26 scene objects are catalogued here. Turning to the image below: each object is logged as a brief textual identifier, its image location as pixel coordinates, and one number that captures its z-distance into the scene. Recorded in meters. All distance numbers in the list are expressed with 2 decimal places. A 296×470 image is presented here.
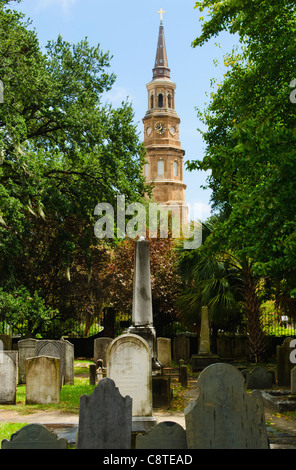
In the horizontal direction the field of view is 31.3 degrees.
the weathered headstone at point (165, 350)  17.05
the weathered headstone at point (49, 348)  12.70
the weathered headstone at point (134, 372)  8.32
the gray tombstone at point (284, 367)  13.45
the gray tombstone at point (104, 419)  4.96
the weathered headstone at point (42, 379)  10.62
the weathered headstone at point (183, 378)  13.23
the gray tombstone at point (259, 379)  12.40
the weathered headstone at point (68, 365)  13.86
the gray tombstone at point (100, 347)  16.27
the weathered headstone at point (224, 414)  4.75
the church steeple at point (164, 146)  60.19
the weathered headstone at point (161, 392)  10.34
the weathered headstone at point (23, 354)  13.62
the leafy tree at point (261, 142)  8.80
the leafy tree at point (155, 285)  23.23
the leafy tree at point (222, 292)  17.47
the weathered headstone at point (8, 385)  10.66
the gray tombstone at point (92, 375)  13.23
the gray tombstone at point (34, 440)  4.53
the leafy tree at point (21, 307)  16.75
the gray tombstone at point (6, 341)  17.25
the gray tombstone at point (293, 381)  10.90
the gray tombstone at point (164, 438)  4.69
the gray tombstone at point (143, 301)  11.17
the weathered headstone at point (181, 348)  19.69
